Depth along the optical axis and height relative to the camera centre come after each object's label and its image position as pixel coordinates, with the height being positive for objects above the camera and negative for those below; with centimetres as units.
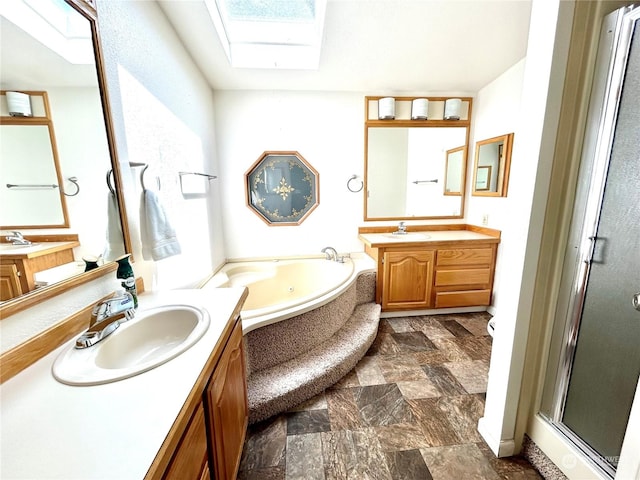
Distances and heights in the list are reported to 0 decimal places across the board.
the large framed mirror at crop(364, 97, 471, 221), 278 +34
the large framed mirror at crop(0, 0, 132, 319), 74 +27
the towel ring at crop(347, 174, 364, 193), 284 +11
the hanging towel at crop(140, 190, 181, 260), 130 -16
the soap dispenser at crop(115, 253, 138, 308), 103 -33
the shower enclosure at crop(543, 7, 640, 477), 89 -28
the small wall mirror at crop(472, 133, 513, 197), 239 +29
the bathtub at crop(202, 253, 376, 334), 245 -83
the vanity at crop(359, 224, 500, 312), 248 -75
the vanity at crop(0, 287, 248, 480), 48 -50
